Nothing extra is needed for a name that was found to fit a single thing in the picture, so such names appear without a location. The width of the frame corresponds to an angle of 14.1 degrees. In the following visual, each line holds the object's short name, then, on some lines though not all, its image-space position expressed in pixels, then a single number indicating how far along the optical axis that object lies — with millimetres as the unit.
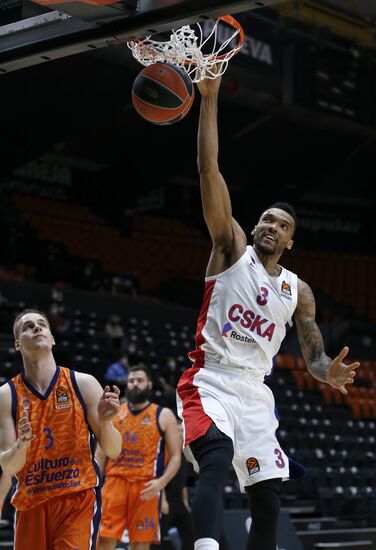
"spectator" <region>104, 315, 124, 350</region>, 26895
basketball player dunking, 7452
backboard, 6786
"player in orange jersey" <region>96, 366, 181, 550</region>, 12769
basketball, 7965
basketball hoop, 8027
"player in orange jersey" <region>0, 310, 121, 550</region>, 7718
